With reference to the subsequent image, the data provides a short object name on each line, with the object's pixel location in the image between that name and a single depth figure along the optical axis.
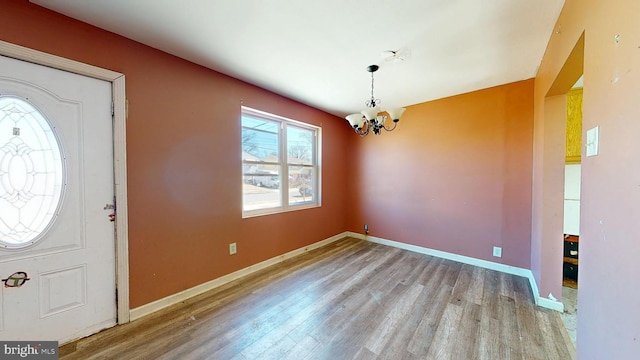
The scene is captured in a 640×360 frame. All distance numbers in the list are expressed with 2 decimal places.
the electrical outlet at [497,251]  3.00
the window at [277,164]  2.99
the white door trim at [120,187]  1.88
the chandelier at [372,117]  2.22
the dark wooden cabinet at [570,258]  2.65
